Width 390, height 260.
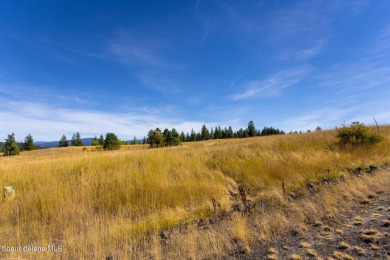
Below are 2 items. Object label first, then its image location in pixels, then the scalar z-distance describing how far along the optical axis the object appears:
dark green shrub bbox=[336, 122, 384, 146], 10.26
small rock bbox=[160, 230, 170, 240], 3.46
